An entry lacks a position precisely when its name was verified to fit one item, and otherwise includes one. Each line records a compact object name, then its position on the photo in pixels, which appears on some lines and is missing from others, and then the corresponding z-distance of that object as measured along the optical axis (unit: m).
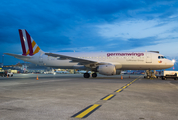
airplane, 23.05
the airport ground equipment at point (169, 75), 22.92
